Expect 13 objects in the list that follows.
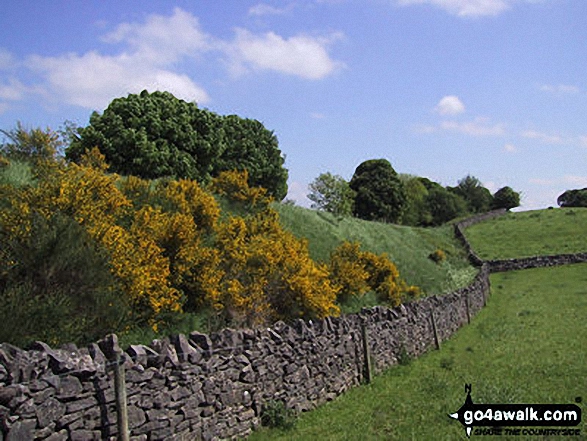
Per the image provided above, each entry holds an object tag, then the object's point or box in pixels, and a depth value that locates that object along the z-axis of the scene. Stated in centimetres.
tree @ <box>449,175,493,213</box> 10881
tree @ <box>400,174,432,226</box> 8914
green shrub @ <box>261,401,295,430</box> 1066
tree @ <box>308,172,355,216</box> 7688
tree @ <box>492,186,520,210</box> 10806
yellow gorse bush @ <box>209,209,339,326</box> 1614
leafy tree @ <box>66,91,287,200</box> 3275
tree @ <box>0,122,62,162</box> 2217
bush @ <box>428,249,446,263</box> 4625
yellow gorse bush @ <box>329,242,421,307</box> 2284
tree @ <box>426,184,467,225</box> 9544
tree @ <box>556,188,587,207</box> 10538
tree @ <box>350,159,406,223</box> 7700
